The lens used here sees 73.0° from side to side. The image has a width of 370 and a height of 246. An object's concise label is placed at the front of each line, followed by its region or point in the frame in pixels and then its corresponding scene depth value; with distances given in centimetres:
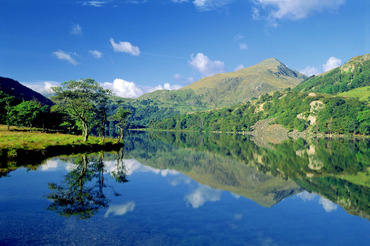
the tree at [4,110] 8744
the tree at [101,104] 7145
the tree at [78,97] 6141
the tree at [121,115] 10139
